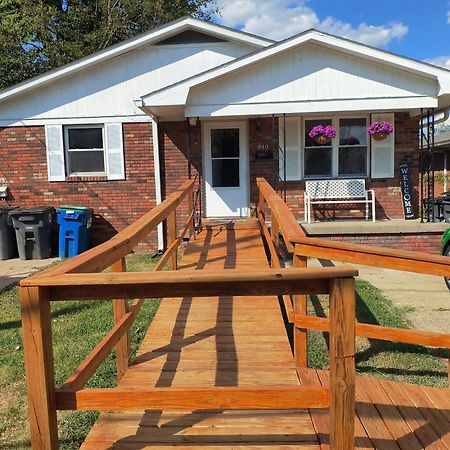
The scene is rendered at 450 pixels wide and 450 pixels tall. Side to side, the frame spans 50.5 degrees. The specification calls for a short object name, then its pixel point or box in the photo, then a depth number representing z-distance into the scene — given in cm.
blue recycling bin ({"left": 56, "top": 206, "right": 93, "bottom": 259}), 1052
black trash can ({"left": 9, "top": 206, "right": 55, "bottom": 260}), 1048
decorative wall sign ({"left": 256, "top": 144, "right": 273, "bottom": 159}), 1062
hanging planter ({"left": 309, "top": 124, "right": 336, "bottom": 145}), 995
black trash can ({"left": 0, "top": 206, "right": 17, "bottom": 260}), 1064
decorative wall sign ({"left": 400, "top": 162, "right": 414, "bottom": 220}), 1041
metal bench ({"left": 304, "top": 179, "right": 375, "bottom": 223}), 1032
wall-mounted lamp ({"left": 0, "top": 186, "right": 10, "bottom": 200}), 1123
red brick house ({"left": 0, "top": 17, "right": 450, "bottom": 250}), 1054
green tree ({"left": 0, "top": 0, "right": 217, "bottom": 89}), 1825
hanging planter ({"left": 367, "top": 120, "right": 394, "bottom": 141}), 985
